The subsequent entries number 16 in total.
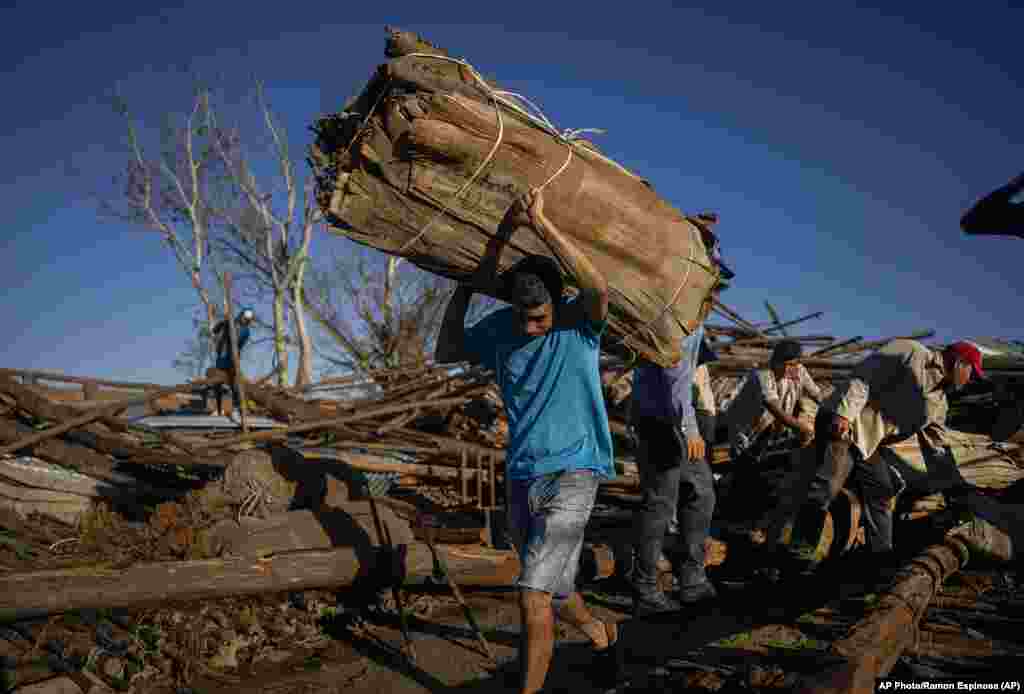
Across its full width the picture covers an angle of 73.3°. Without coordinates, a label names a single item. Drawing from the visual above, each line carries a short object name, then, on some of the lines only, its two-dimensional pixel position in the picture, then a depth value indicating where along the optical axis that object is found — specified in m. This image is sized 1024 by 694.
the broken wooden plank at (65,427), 5.67
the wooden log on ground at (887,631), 2.23
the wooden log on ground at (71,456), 6.07
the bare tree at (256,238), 21.02
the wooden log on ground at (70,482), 5.85
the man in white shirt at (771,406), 6.75
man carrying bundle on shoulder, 2.90
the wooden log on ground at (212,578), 3.01
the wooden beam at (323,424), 6.69
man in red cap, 5.08
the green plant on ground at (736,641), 3.66
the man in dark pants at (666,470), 4.39
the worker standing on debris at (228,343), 9.29
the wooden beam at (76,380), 8.79
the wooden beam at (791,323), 10.30
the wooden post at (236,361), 7.92
